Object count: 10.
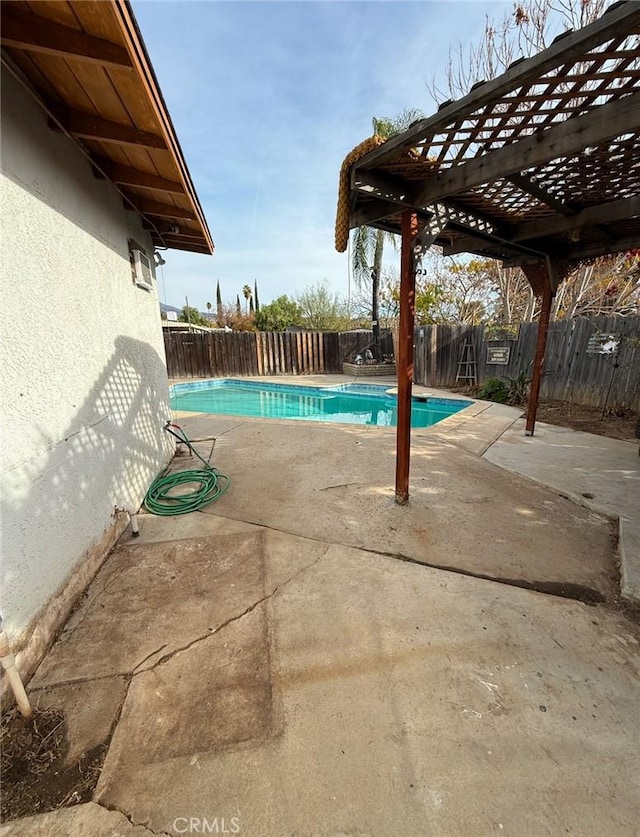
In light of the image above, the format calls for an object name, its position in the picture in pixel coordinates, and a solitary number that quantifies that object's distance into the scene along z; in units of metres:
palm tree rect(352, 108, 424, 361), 12.92
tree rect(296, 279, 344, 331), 21.67
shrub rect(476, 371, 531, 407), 7.74
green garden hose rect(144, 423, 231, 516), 3.07
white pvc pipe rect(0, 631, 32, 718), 1.25
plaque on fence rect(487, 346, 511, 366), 8.66
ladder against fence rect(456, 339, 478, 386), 9.72
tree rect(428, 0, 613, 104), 6.45
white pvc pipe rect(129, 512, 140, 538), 2.63
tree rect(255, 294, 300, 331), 21.81
